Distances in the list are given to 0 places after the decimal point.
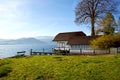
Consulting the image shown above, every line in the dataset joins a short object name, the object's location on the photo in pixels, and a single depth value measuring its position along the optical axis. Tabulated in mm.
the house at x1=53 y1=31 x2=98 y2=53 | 19437
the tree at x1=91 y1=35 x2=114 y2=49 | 16006
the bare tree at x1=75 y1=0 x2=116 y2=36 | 21411
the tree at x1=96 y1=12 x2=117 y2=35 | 21896
